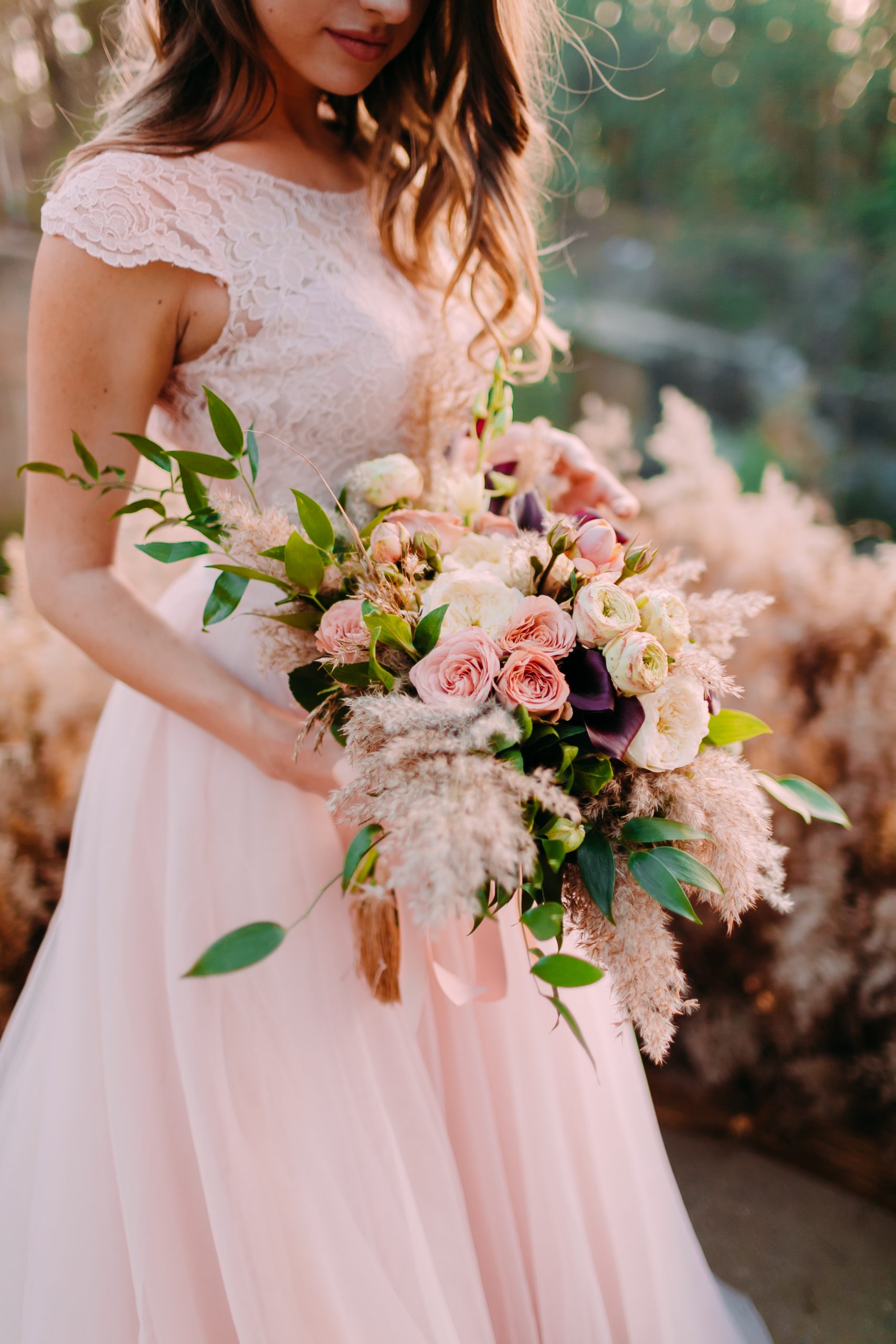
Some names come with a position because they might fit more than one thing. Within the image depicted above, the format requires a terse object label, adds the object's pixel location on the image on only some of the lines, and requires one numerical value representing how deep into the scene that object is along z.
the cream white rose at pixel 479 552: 0.94
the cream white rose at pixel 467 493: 1.09
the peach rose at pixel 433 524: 0.96
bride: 1.02
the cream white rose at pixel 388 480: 1.05
